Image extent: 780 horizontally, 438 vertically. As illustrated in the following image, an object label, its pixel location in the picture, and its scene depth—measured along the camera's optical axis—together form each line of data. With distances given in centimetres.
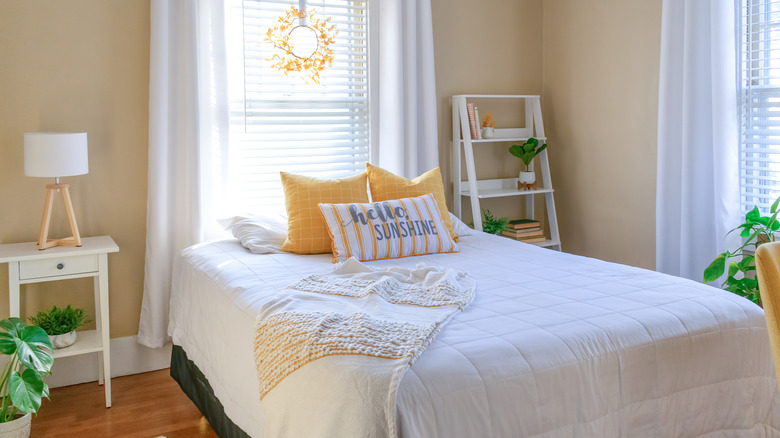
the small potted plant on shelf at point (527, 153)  433
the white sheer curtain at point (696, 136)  336
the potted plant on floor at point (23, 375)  254
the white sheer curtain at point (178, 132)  338
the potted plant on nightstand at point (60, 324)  309
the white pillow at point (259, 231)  324
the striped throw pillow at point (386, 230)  308
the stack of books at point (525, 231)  432
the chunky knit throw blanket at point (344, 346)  168
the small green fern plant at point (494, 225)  425
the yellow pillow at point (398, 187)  348
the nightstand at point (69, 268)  294
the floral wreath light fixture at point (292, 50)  358
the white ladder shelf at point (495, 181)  416
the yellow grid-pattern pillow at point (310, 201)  320
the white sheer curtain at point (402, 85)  401
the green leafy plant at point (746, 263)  310
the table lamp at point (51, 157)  292
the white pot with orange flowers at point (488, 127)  429
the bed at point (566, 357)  176
